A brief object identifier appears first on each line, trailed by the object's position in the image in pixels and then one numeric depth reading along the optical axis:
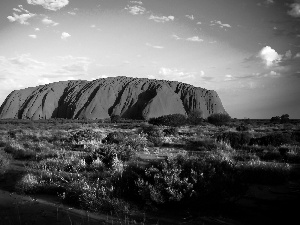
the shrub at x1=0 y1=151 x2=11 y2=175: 8.37
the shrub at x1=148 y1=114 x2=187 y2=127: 36.88
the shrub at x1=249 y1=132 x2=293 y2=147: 13.83
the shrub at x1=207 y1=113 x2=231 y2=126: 42.45
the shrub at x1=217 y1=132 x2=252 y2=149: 13.97
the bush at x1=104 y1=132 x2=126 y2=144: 14.73
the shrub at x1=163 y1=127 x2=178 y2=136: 20.81
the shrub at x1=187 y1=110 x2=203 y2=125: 41.54
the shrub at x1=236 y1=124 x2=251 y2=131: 27.47
